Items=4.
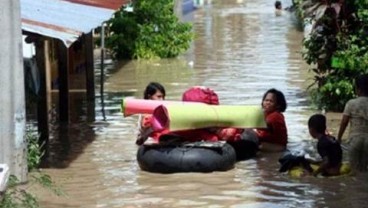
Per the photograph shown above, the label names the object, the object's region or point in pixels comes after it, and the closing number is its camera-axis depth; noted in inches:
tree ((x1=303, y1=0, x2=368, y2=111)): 601.6
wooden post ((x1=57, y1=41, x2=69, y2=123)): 616.7
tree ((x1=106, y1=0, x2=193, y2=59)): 1046.4
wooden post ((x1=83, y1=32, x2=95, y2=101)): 706.2
